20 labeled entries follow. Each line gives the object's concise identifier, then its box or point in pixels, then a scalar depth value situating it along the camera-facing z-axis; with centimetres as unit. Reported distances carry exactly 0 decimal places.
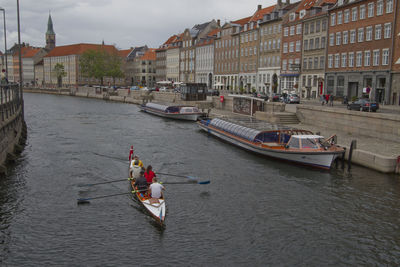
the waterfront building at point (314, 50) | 6619
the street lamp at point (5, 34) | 4421
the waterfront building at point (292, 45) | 7338
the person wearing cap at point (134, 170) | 2095
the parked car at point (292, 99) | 5524
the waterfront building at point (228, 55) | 9894
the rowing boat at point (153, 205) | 1654
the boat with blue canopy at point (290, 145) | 2558
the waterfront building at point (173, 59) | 13512
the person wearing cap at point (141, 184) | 1939
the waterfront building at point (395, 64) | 5037
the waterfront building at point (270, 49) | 8057
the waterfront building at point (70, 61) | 17825
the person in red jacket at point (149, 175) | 1991
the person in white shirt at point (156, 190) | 1786
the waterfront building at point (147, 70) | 16150
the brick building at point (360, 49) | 5238
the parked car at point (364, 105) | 3931
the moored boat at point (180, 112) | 5466
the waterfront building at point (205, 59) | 11350
